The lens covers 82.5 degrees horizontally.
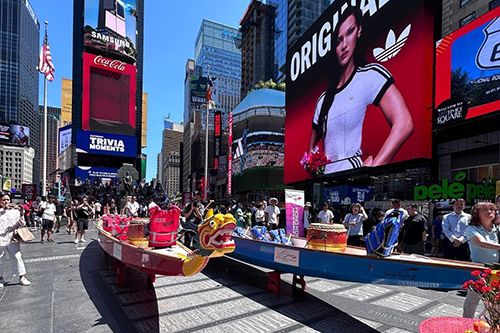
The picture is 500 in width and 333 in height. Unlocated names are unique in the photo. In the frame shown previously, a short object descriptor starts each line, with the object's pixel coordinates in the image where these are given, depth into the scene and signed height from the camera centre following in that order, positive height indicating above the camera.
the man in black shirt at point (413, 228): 7.62 -1.55
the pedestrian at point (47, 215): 9.87 -1.76
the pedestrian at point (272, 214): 9.25 -1.54
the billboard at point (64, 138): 47.33 +4.54
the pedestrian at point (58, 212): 13.09 -2.20
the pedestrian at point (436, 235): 8.20 -1.86
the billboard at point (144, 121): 88.30 +13.96
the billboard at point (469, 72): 11.66 +4.41
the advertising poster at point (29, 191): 19.80 -1.87
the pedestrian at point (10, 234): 5.25 -1.30
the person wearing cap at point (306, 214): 10.95 -1.74
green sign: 10.43 -0.73
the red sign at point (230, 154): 39.11 +2.01
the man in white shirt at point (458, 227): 5.60 -1.13
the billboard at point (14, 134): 50.00 +5.37
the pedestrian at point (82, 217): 9.84 -1.82
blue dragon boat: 3.56 -1.45
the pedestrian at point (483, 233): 3.08 -0.69
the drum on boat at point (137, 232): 5.93 -1.39
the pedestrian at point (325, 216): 9.41 -1.58
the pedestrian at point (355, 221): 7.48 -1.43
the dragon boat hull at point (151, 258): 4.15 -1.52
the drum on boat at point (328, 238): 4.99 -1.21
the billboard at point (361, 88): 14.66 +5.18
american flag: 15.32 +5.67
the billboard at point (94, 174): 37.76 -1.16
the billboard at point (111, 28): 40.97 +20.77
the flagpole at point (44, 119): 17.00 +2.74
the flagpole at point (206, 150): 23.61 +1.47
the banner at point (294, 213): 8.31 -1.31
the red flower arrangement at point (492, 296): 1.68 -0.76
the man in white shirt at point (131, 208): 9.55 -1.48
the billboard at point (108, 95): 38.59 +9.88
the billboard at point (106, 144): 37.53 +2.98
